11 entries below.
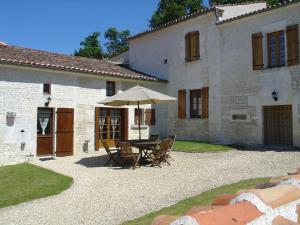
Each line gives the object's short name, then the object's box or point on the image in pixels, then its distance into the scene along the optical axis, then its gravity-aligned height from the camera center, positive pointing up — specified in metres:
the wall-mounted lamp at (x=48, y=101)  14.02 +0.95
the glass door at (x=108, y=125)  16.08 -0.01
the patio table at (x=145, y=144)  11.14 -0.62
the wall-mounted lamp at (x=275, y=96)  14.24 +1.17
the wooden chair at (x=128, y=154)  10.84 -0.92
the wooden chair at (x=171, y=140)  11.67 -0.52
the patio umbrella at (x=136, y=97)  11.23 +0.90
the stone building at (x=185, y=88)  13.56 +1.61
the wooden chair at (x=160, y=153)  11.12 -0.91
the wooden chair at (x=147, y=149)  11.30 -0.88
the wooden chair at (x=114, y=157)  11.62 -1.11
